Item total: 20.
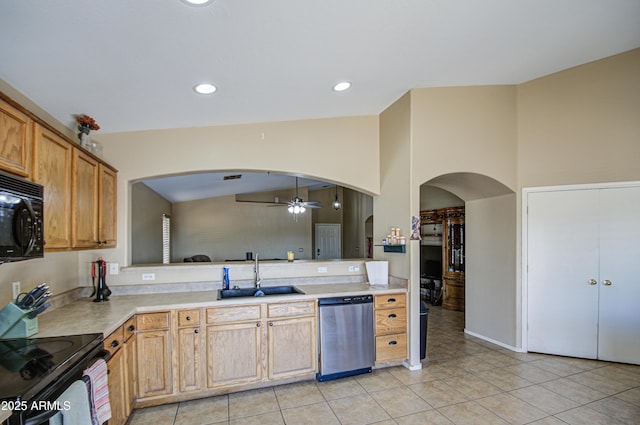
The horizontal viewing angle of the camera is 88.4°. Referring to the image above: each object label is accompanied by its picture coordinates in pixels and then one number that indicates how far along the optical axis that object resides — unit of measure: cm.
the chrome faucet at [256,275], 351
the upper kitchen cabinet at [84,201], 235
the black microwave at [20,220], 153
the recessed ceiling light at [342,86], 297
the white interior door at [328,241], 1090
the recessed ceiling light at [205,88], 258
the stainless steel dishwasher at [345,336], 316
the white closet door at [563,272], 368
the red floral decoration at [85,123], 275
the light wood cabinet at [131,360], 241
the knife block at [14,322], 184
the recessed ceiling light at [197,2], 163
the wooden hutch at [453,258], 609
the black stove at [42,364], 124
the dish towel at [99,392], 163
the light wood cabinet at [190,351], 275
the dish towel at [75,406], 136
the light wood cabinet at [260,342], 285
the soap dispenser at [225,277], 339
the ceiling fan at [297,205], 718
